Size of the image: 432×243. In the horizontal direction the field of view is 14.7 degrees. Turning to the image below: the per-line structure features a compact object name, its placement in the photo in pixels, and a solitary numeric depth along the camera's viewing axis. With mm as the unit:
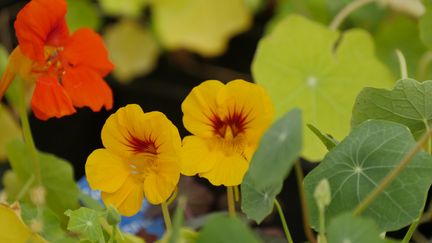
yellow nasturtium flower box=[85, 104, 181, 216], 912
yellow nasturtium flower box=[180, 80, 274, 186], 909
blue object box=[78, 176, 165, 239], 1081
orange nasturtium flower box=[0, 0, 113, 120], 956
